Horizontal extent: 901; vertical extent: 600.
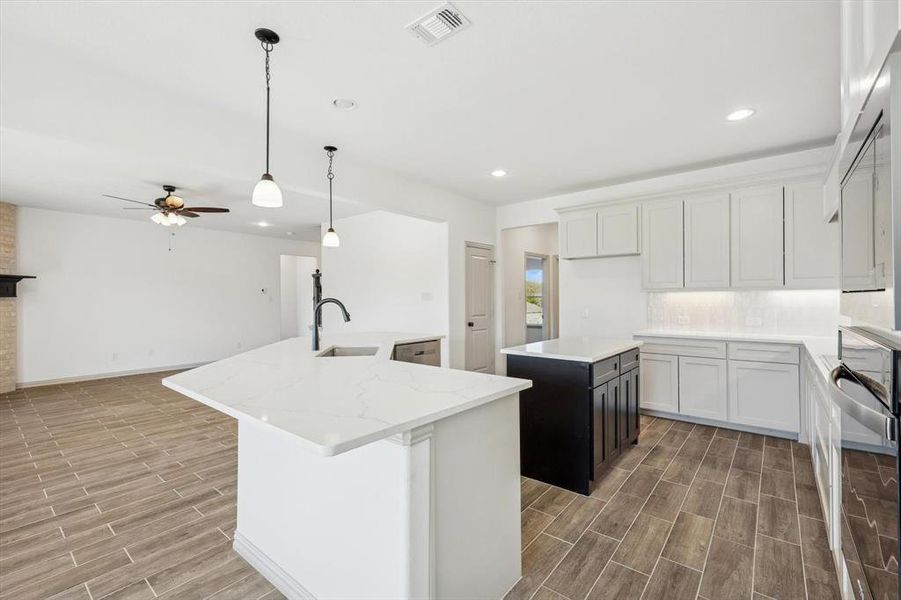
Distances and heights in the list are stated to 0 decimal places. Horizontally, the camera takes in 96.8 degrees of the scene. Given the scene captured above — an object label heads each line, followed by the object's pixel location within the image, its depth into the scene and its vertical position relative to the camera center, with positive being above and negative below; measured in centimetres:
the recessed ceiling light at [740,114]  310 +146
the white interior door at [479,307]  585 -11
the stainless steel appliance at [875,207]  84 +24
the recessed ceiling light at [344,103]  287 +143
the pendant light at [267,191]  223 +63
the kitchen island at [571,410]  265 -77
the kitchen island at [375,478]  132 -71
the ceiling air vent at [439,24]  200 +144
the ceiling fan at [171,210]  493 +114
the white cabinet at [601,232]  461 +82
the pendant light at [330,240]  444 +67
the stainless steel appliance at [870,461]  88 -42
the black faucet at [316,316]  289 -12
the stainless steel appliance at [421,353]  386 -54
